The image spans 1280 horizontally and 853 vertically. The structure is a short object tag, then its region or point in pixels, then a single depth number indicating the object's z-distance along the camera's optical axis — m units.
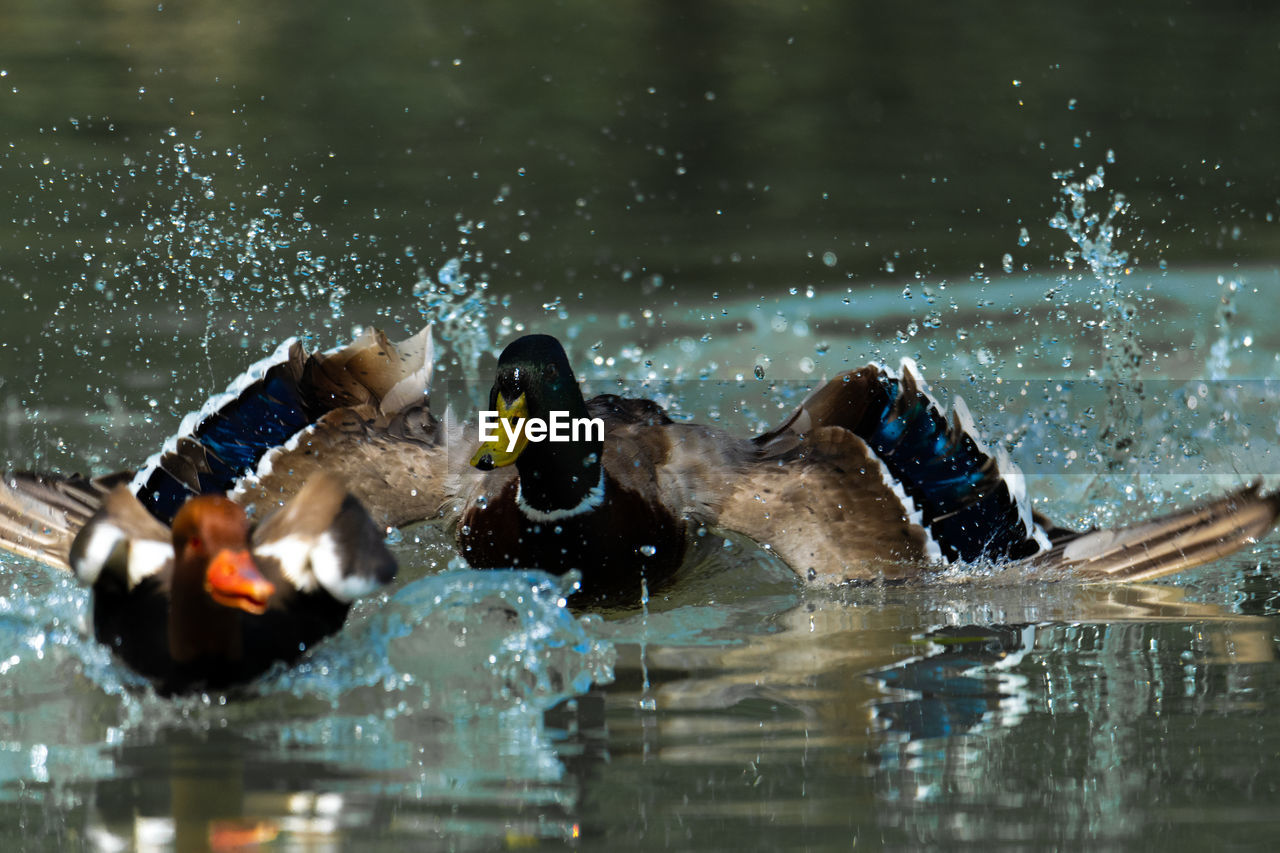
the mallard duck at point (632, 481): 10.37
